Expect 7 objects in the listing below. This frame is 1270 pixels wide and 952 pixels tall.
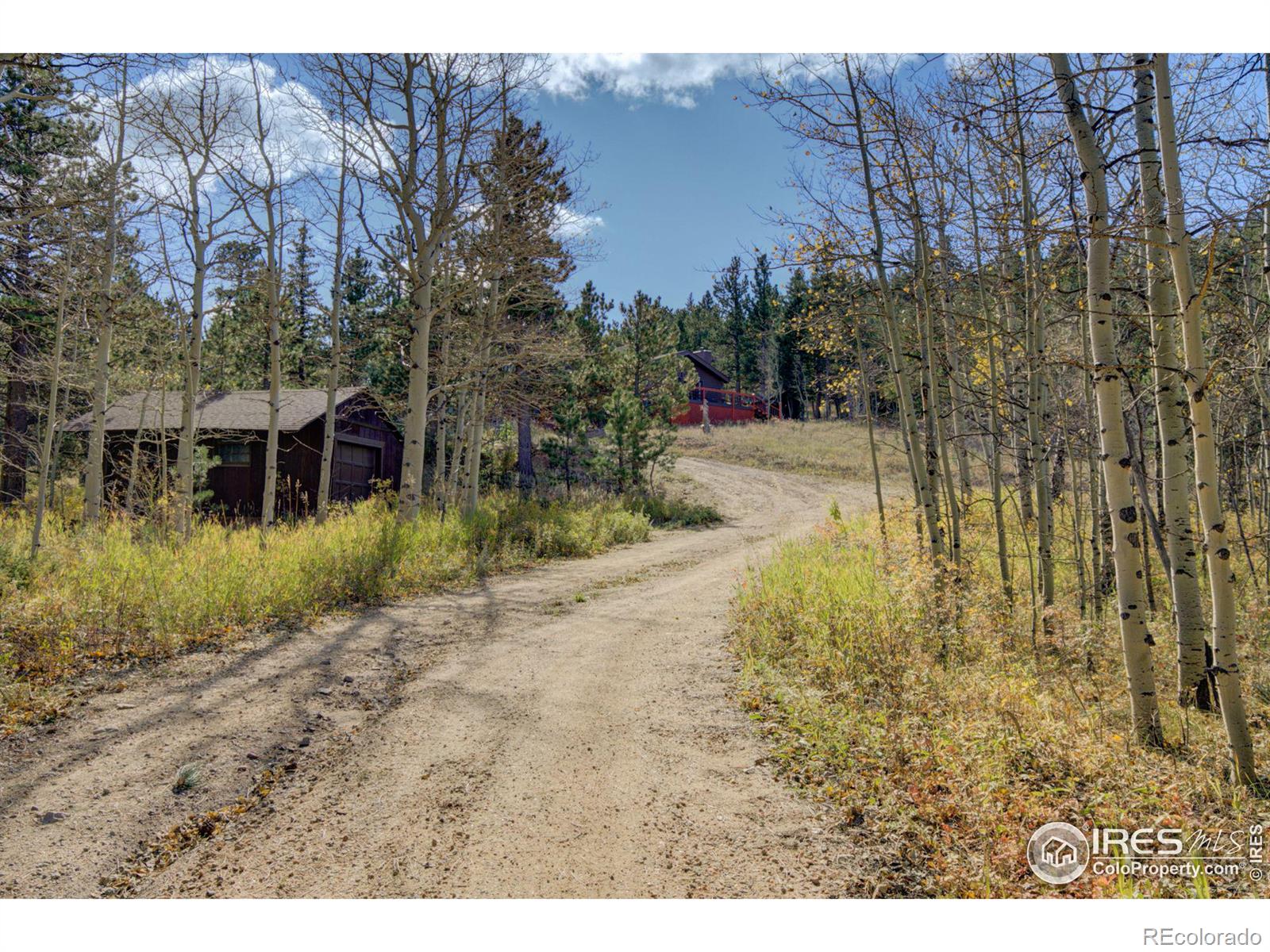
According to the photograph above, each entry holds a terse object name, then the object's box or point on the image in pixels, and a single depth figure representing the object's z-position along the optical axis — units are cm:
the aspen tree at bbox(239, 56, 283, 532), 1116
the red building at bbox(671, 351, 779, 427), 4722
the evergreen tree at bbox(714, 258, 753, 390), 5188
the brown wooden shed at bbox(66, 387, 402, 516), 1820
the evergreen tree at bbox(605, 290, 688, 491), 2097
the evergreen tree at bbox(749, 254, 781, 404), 5022
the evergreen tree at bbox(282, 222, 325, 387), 1278
